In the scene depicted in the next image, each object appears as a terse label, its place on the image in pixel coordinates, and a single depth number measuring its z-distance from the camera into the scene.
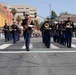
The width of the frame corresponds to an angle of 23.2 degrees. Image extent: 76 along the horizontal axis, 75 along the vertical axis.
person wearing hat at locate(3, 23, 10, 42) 15.50
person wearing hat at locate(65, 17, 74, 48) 10.04
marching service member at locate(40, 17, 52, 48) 10.20
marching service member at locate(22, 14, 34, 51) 8.33
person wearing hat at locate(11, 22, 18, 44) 13.26
